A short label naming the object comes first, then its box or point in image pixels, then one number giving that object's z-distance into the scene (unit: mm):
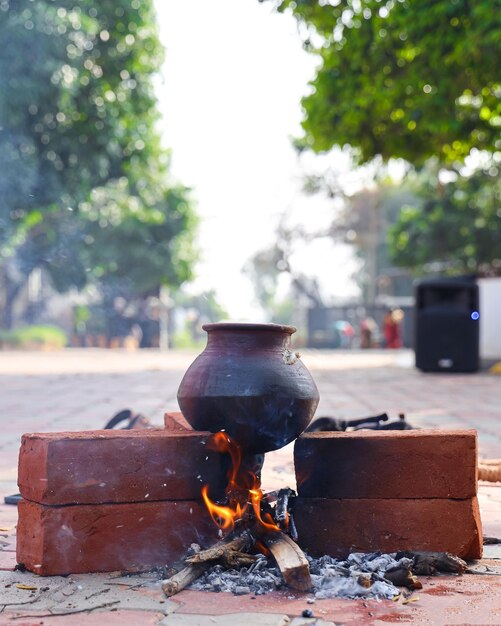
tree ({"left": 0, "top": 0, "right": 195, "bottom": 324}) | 15398
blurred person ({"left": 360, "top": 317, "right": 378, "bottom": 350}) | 33219
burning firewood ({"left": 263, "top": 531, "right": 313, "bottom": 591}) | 2609
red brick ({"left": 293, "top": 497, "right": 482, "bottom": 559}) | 3029
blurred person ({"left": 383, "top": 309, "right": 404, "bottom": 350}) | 29734
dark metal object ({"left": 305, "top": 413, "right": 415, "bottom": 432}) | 4089
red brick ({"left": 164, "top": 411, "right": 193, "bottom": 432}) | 3311
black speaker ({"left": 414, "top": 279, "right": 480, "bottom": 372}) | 14633
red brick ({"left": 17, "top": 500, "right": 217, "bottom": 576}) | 2818
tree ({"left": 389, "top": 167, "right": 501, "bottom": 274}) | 21062
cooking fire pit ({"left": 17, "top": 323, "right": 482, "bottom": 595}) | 2836
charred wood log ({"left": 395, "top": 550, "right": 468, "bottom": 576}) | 2836
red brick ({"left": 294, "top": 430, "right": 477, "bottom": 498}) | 3012
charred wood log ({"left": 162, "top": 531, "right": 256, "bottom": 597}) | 2586
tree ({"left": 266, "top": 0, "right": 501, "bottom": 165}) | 9938
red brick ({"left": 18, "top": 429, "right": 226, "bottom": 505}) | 2826
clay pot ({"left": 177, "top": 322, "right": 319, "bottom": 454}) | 2918
